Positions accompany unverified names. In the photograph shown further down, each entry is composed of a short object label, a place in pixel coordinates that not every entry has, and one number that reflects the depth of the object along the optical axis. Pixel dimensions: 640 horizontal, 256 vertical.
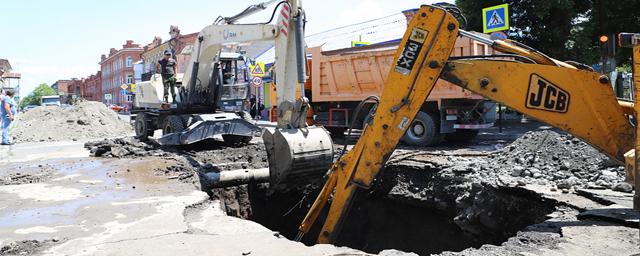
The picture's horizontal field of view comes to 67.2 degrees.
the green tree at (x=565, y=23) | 14.84
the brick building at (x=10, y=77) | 34.91
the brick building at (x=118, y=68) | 66.81
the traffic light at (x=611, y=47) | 6.48
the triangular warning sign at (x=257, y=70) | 23.11
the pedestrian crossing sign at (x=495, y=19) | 12.67
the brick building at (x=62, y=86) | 94.75
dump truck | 10.83
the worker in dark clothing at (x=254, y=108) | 24.71
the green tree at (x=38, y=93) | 89.29
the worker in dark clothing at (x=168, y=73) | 10.28
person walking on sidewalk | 12.72
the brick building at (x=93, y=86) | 83.62
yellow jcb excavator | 3.96
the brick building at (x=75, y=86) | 89.64
